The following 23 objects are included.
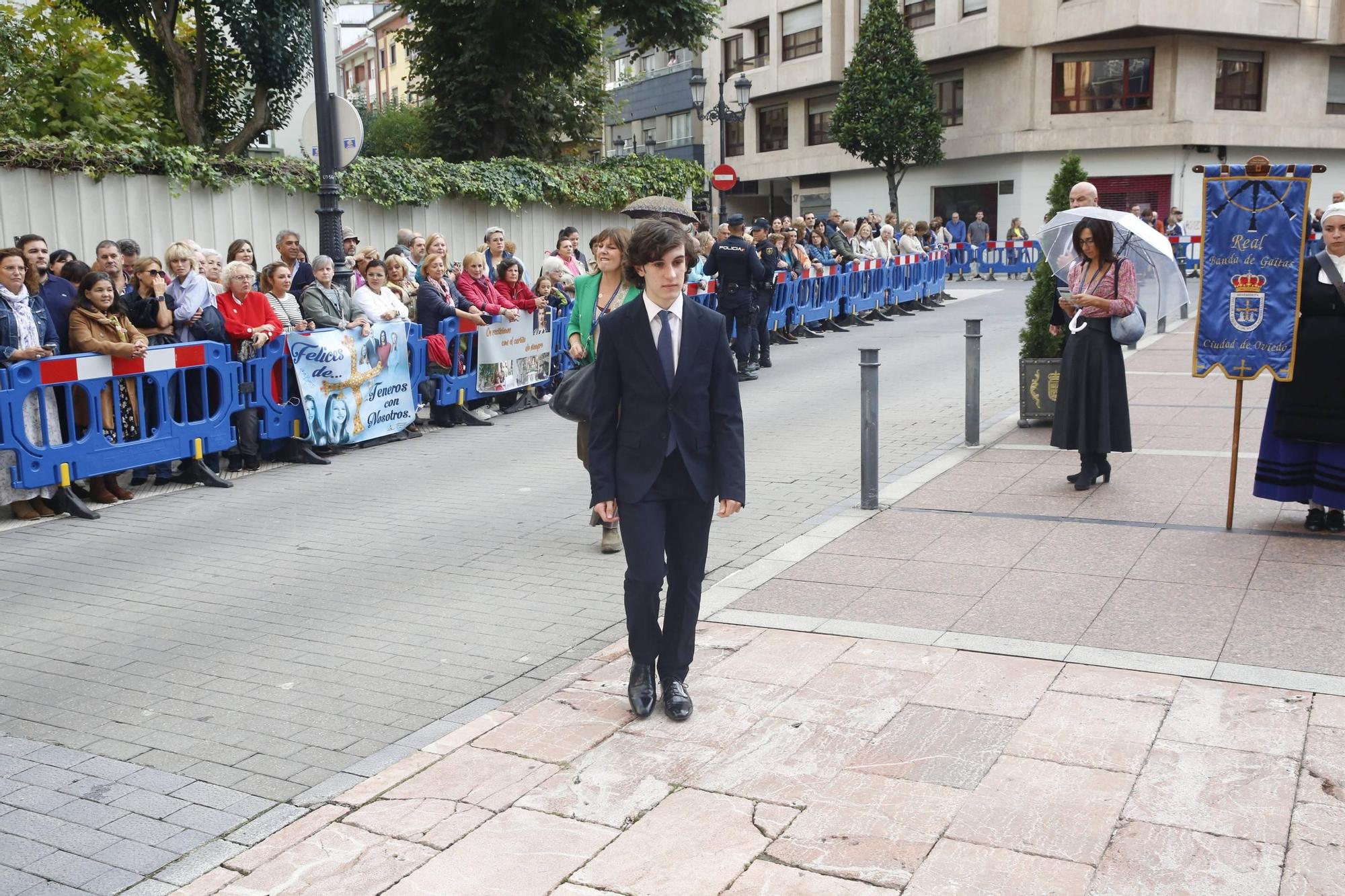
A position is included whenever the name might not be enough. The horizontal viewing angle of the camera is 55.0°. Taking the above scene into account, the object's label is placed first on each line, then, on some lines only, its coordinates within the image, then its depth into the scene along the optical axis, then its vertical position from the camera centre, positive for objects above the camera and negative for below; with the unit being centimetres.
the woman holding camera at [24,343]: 882 -66
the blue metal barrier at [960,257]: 3581 -81
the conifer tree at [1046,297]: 1102 -61
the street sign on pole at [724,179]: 2689 +112
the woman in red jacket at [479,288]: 1336 -52
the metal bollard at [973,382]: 1012 -123
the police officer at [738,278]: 1591 -57
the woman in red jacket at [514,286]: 1407 -52
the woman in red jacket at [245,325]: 1058 -68
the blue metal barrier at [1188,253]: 3110 -77
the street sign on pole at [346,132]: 1312 +109
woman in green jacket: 698 -33
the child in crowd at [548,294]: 1461 -65
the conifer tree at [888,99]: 4184 +419
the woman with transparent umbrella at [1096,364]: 866 -94
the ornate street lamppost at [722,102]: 3084 +327
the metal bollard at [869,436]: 836 -132
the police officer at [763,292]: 1683 -79
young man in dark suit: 472 -70
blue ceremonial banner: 720 -25
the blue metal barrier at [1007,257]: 3450 -84
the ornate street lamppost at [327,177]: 1283 +65
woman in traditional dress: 707 -105
